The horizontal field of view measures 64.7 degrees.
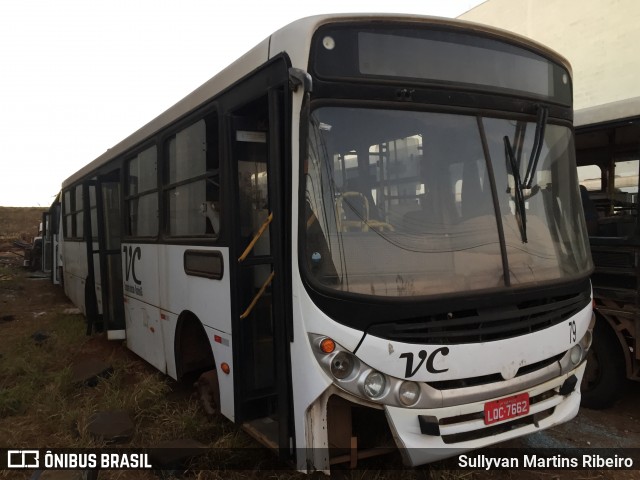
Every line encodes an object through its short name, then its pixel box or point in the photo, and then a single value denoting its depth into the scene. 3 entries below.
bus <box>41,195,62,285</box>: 13.06
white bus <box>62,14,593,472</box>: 2.75
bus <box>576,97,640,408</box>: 4.35
